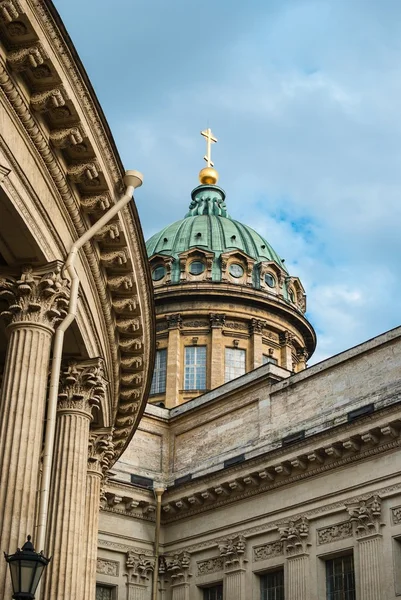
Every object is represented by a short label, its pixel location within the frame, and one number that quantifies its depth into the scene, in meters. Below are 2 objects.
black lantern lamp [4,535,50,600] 9.43
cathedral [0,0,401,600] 12.70
